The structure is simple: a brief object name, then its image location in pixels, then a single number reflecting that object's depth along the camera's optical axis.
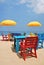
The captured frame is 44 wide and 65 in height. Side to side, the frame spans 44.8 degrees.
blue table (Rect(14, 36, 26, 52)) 2.66
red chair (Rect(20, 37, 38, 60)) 2.15
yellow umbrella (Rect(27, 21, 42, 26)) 4.82
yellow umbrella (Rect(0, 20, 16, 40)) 4.70
